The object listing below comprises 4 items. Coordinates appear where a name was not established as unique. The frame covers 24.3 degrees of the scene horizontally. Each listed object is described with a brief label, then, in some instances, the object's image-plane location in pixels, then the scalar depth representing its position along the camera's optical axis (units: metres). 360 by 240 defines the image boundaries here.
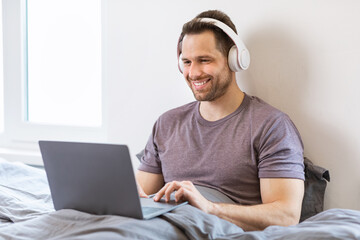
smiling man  2.04
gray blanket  1.72
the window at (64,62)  2.78
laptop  1.79
